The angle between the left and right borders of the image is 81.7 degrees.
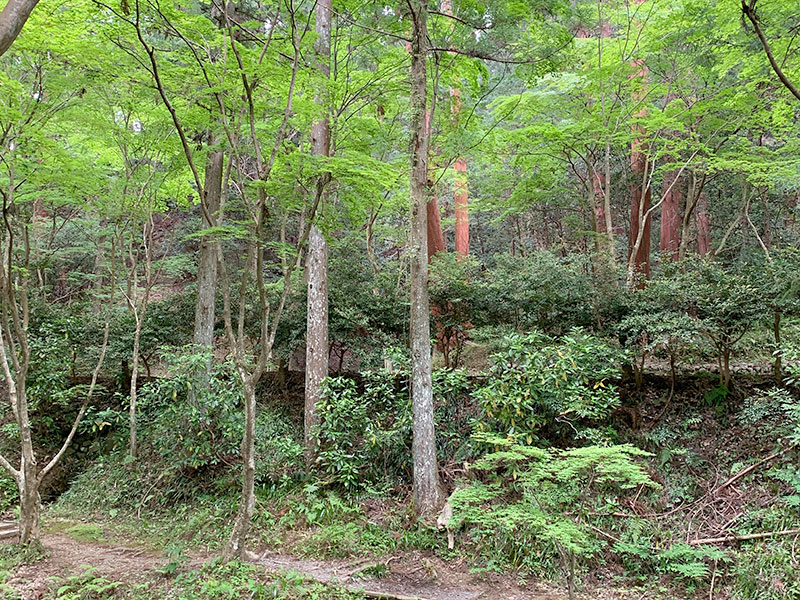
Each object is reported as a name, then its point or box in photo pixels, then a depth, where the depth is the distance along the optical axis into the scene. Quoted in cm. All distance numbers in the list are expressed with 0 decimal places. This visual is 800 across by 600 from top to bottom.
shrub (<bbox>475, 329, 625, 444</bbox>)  557
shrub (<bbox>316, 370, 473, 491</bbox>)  605
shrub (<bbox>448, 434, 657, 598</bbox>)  316
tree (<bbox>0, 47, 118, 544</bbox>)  437
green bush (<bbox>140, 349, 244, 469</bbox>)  636
